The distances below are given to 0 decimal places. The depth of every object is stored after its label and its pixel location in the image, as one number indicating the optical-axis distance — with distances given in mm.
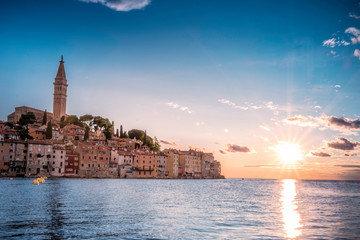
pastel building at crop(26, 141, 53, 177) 94931
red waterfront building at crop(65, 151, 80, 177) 102500
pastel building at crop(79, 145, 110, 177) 106062
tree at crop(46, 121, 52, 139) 109062
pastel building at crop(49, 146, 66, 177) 98800
